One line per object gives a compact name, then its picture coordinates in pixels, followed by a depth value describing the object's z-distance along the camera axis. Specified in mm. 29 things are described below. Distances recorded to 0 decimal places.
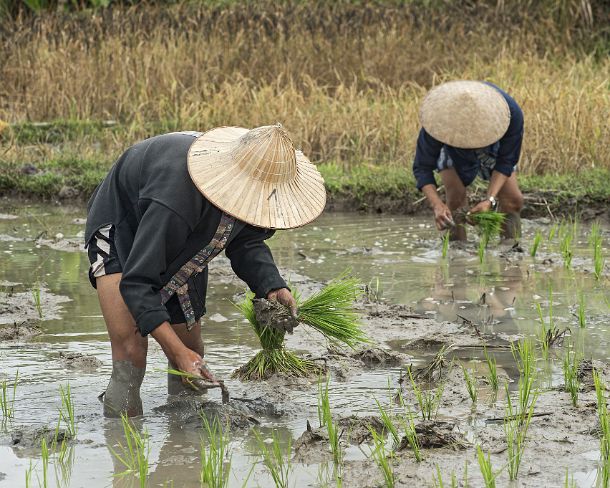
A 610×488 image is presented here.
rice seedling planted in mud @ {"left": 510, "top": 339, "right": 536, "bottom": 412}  6176
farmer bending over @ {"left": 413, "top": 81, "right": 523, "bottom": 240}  10732
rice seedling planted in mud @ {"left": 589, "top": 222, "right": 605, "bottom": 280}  10302
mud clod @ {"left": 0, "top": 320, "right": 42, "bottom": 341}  8574
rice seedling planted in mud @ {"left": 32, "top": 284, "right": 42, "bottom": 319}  9246
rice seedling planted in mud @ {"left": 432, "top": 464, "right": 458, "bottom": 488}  4882
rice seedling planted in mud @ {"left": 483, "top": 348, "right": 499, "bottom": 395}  6876
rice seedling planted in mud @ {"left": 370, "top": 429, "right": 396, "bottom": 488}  5205
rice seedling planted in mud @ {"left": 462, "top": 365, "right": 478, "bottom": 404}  6654
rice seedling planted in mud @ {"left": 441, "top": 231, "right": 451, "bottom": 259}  11616
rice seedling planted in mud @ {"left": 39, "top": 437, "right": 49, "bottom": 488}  5273
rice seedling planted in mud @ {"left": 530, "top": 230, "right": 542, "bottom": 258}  11519
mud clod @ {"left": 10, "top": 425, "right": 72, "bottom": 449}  6092
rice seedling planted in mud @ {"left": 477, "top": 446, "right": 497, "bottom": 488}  4828
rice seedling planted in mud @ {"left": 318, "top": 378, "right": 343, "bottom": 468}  5561
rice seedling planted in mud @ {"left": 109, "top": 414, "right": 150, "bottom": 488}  5080
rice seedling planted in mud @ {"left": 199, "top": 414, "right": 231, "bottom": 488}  5107
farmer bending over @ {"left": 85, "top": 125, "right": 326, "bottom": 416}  5686
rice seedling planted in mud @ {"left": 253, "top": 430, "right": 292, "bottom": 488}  5234
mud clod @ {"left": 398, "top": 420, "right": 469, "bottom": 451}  5907
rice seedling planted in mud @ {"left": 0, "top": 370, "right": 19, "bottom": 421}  6412
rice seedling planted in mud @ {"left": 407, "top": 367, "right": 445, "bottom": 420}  6294
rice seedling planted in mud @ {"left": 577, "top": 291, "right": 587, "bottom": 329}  8661
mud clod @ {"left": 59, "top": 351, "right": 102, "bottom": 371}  7807
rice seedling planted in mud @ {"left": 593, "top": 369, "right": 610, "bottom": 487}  5334
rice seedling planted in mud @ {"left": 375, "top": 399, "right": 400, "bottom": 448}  5620
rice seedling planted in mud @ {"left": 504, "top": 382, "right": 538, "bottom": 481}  5532
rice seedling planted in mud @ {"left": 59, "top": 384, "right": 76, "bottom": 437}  6086
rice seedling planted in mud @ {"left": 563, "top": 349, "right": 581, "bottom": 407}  6742
